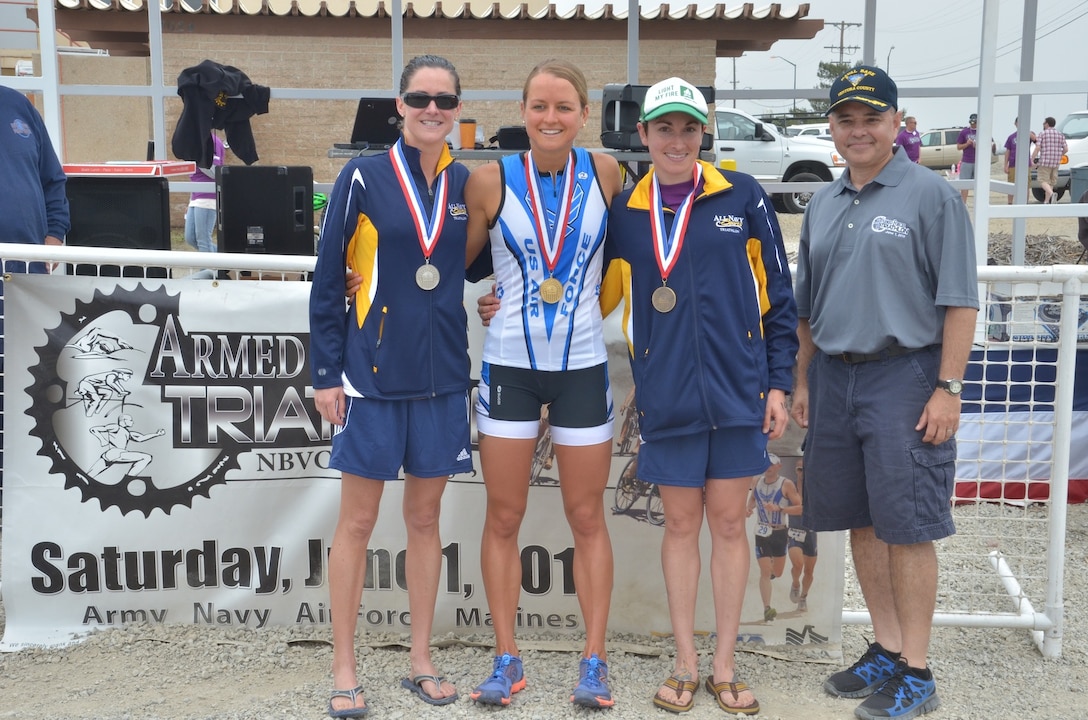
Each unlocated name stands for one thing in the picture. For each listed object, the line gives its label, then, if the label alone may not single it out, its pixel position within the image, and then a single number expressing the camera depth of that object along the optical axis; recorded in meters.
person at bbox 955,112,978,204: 15.16
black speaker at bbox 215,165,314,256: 5.15
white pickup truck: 21.52
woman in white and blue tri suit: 3.29
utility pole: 70.14
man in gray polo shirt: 3.28
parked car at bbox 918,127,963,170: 30.84
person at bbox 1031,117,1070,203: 20.33
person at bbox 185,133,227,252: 8.61
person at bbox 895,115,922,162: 18.23
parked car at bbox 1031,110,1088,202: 22.03
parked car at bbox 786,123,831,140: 24.08
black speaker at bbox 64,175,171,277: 5.46
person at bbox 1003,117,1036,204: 17.61
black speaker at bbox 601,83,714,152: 6.42
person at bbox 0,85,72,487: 4.73
